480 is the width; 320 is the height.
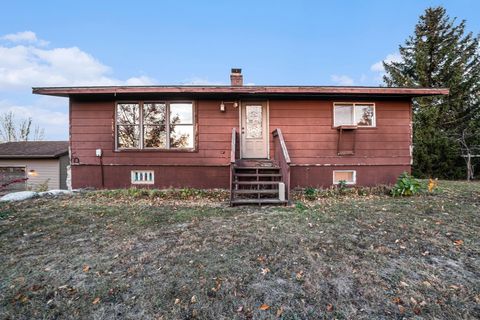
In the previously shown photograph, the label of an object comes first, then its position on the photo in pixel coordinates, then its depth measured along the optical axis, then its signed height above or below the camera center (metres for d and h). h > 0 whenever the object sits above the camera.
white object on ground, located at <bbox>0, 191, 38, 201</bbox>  5.90 -0.92
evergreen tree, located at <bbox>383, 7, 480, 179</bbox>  12.22 +4.49
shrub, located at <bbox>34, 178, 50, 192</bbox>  7.73 -0.95
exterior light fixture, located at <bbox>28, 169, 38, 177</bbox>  13.15 -0.77
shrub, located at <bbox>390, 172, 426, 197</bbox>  6.12 -0.77
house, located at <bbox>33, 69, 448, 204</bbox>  7.30 +0.63
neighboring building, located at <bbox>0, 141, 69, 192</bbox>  12.98 -0.40
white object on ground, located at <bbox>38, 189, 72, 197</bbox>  6.48 -0.92
